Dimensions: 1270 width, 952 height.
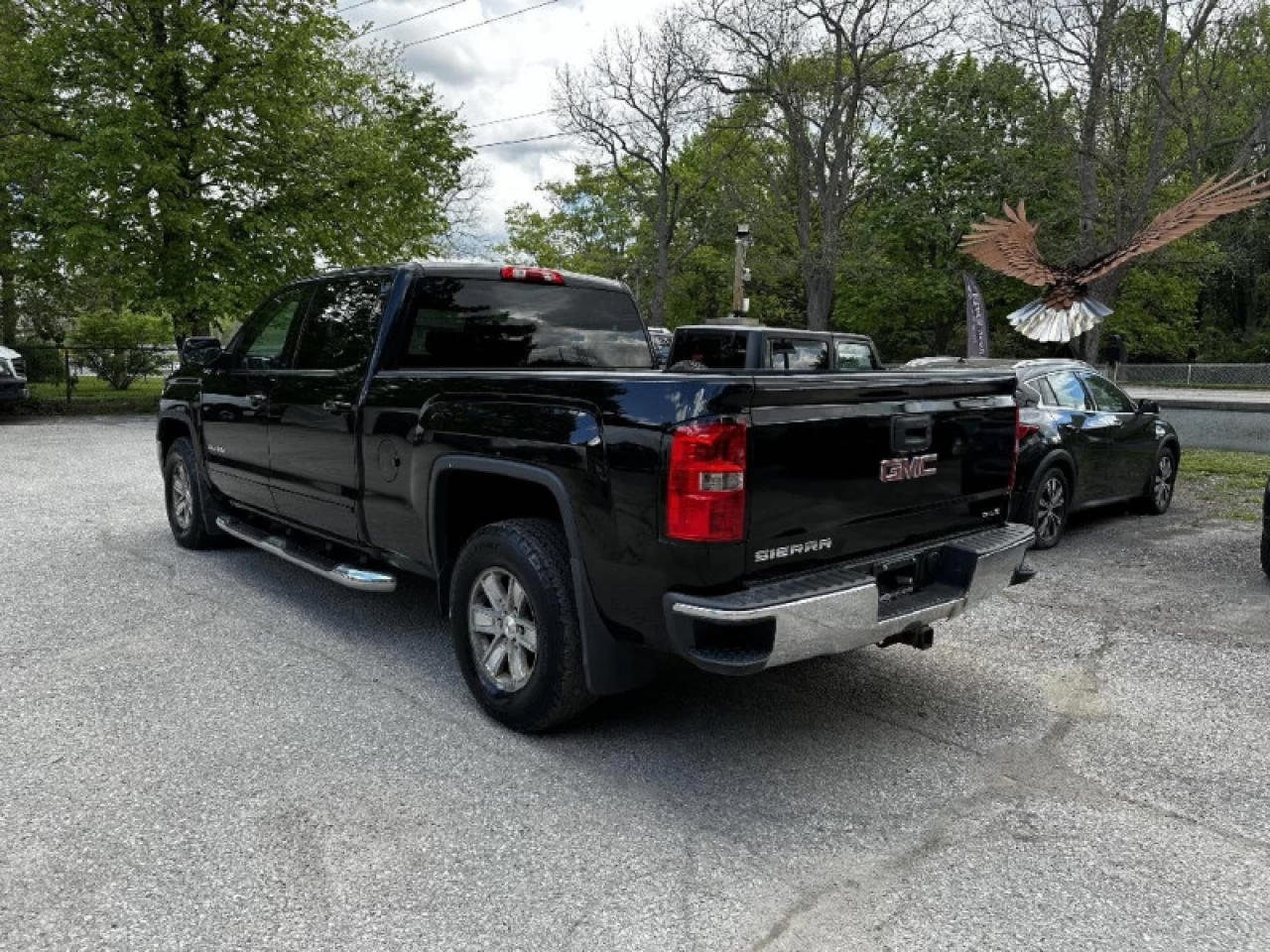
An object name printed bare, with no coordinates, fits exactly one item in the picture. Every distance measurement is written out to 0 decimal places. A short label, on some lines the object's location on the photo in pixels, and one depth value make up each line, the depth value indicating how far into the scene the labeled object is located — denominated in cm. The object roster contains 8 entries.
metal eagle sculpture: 1013
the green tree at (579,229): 4059
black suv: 721
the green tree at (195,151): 1672
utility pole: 2537
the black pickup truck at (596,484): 299
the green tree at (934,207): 2288
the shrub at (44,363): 2177
